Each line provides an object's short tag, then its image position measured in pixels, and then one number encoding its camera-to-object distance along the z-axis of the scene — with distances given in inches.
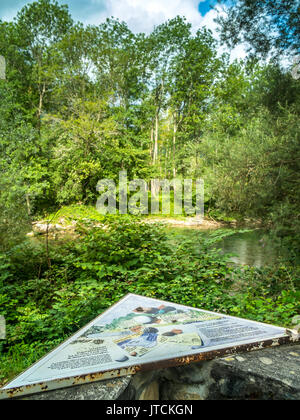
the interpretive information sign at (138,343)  44.2
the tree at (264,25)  161.3
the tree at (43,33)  686.5
